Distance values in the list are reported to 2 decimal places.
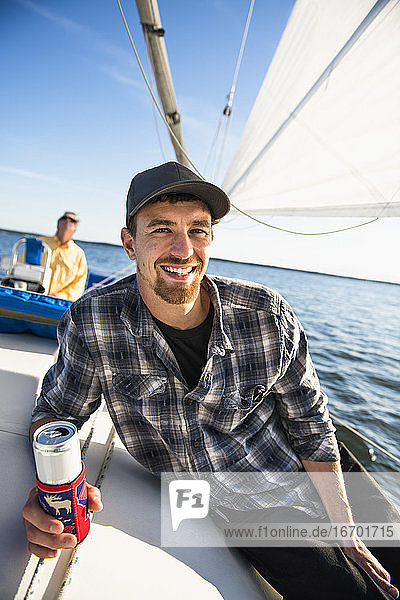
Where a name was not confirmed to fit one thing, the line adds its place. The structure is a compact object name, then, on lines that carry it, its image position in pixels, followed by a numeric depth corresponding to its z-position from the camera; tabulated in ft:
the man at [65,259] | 15.53
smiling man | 4.58
